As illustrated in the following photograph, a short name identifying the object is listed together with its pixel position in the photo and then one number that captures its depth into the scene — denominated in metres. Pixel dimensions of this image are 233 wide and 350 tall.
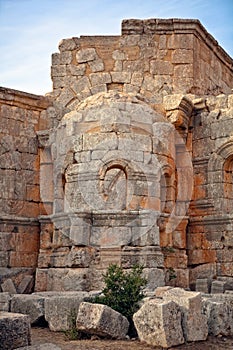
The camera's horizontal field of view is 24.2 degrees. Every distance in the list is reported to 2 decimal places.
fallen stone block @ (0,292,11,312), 7.88
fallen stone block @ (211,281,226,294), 10.65
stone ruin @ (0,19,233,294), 10.64
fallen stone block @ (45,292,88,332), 7.24
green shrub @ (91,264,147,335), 7.14
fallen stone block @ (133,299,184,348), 6.08
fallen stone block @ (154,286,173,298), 7.61
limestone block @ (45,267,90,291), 10.24
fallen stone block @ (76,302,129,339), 6.56
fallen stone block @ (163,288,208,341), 6.35
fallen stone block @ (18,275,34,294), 11.93
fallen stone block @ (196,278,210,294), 11.13
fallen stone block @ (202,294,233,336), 6.91
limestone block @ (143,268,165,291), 10.08
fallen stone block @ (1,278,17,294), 11.62
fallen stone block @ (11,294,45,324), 7.64
